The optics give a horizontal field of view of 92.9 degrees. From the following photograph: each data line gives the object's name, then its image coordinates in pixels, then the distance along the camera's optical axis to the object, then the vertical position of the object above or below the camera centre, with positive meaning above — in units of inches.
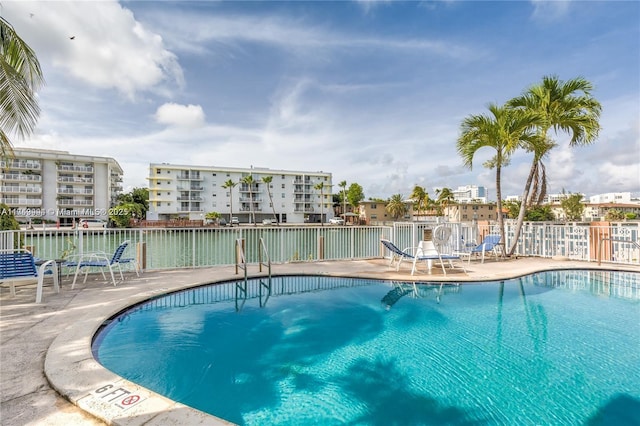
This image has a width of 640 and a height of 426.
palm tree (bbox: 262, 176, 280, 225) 2062.9 +151.9
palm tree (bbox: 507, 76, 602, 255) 352.8 +118.8
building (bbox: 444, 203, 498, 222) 2261.8 +31.7
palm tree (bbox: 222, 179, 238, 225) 2009.1 +207.9
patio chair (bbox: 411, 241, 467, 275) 274.5 -36.5
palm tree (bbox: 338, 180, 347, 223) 2285.9 +231.4
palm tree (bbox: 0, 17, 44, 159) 193.6 +91.2
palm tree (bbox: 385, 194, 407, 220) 2260.1 +66.6
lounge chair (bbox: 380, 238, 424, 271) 285.6 -34.2
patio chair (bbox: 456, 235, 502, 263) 355.2 -36.8
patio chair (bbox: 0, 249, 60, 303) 171.6 -28.9
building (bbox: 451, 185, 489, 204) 6535.4 +487.9
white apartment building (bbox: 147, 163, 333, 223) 2030.0 +165.1
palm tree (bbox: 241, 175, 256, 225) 1963.6 +230.4
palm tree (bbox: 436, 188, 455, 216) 2214.6 +127.0
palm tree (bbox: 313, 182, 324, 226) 2248.6 +208.8
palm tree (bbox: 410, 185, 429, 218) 2229.3 +144.7
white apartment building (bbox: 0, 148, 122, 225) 1705.2 +194.4
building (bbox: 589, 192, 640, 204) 4695.4 +247.5
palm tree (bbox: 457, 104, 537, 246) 348.8 +93.9
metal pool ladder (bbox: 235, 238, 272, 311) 211.8 -56.9
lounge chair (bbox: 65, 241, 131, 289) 221.5 -32.2
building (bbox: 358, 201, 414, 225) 2294.5 +26.0
